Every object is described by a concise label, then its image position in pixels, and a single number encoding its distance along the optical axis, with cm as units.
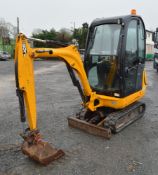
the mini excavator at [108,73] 324
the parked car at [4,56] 2165
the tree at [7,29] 3330
